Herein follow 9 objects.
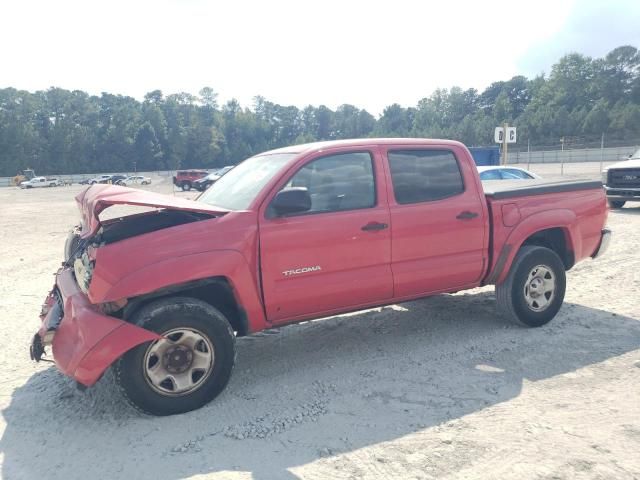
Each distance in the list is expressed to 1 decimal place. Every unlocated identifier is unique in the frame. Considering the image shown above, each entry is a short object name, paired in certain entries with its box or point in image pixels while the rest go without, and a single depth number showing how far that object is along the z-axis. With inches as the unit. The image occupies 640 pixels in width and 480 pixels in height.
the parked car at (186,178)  1696.0
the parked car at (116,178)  2284.7
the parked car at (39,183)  2585.9
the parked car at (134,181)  2333.8
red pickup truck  143.9
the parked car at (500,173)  470.0
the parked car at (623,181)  522.6
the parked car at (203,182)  1389.5
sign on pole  681.0
